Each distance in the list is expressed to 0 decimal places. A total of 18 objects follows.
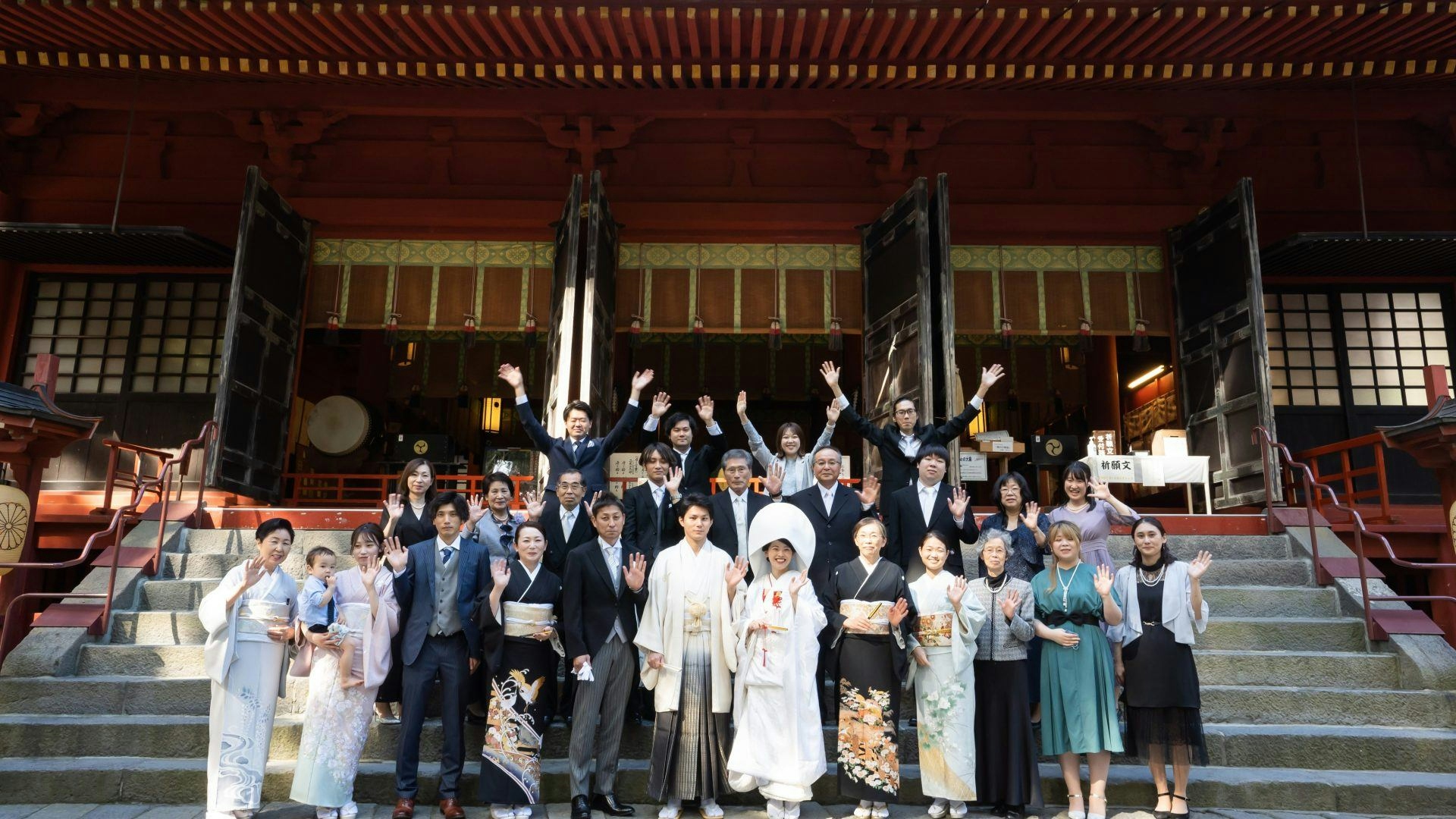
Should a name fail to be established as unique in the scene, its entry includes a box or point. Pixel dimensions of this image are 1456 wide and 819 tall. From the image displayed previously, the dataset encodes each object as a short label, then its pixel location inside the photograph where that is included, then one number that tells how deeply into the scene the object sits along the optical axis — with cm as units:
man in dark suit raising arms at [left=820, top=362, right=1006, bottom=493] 578
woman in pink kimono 428
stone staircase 453
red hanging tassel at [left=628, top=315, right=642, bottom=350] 914
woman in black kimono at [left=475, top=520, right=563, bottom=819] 430
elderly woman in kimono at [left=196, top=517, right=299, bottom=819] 423
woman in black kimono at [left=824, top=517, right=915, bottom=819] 435
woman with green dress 436
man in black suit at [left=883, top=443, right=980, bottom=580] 521
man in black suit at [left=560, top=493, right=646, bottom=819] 444
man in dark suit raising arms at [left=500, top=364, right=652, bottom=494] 571
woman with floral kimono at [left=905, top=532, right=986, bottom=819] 436
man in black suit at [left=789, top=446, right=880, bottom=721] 521
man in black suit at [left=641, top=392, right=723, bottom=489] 552
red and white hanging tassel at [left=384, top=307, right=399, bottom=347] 899
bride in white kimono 434
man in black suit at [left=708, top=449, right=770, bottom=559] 521
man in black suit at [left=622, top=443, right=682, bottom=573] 521
